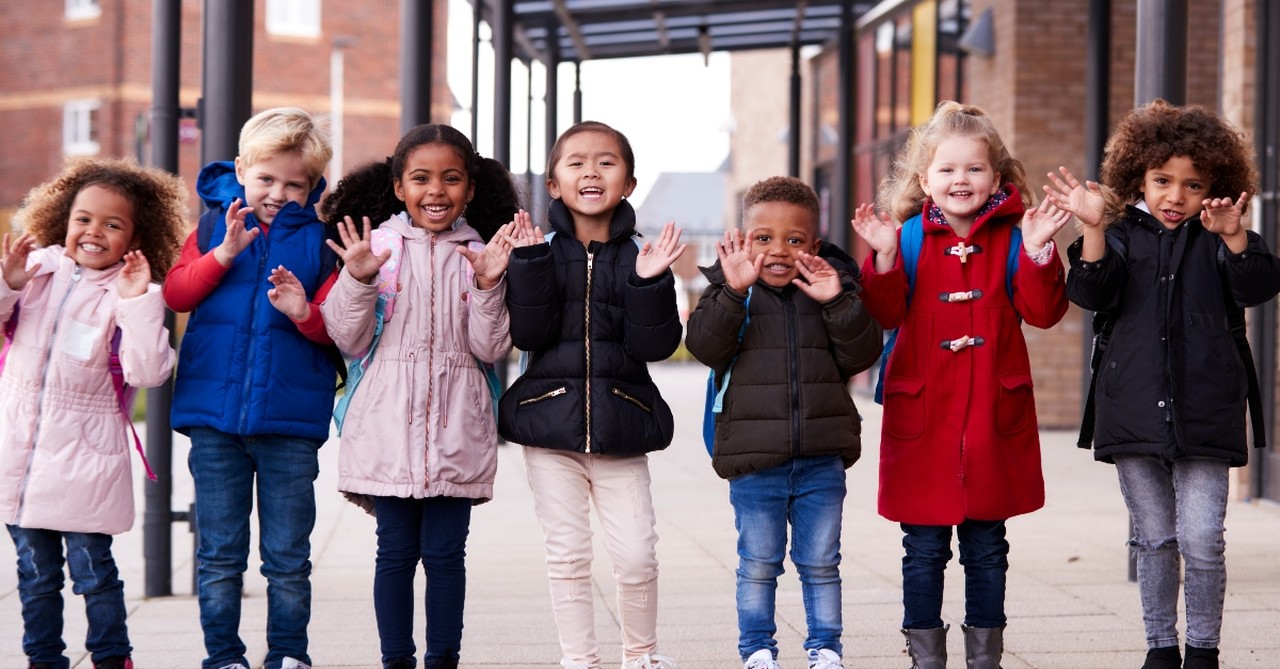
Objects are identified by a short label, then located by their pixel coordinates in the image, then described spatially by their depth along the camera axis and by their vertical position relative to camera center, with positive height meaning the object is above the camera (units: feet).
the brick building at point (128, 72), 115.96 +18.31
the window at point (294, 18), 120.26 +22.58
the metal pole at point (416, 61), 29.22 +4.73
